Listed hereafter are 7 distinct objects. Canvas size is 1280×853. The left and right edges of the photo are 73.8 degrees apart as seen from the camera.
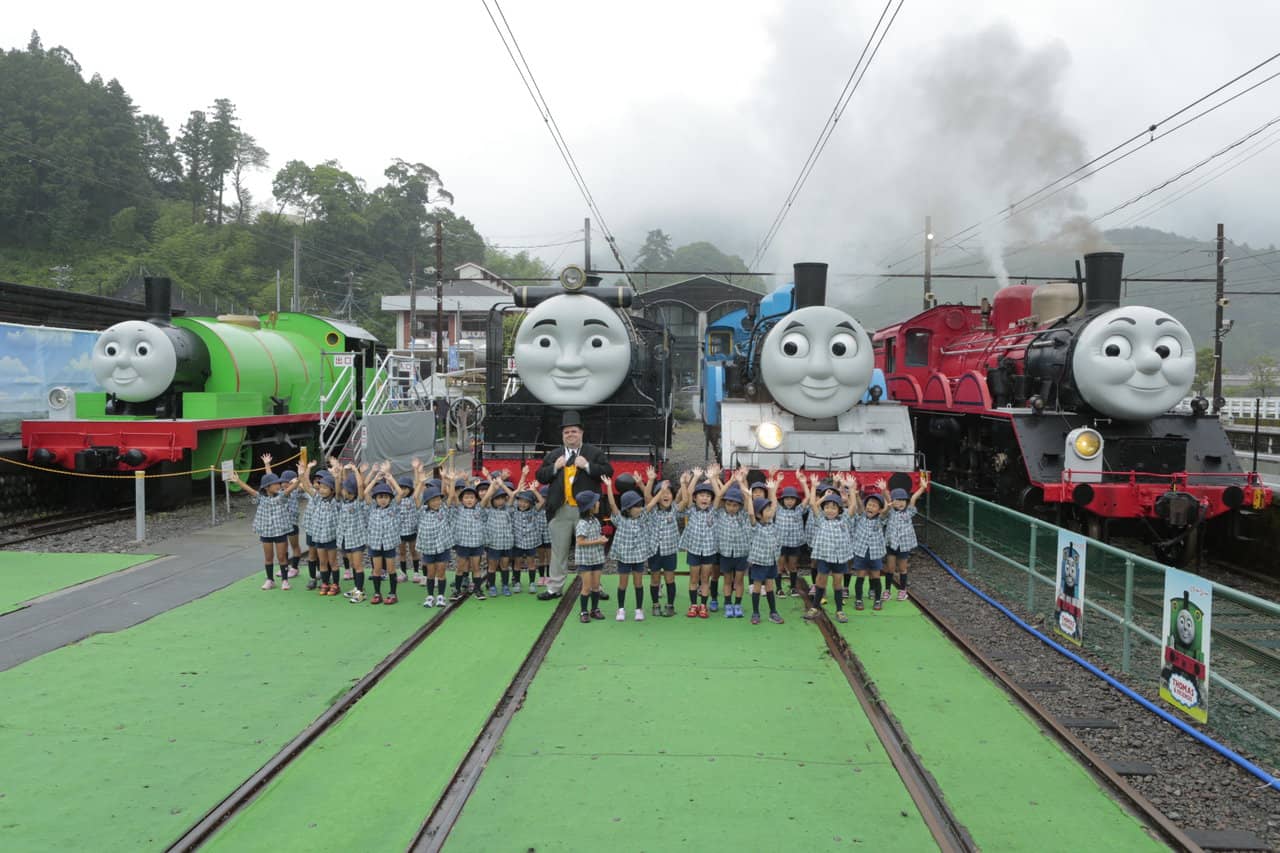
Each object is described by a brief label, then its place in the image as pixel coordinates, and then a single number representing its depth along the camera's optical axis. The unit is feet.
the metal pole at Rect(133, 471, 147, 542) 34.40
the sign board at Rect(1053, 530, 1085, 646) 21.02
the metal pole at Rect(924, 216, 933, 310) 81.17
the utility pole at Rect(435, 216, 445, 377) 72.15
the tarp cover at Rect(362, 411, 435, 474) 51.47
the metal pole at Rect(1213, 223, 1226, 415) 65.31
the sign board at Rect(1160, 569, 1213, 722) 16.10
